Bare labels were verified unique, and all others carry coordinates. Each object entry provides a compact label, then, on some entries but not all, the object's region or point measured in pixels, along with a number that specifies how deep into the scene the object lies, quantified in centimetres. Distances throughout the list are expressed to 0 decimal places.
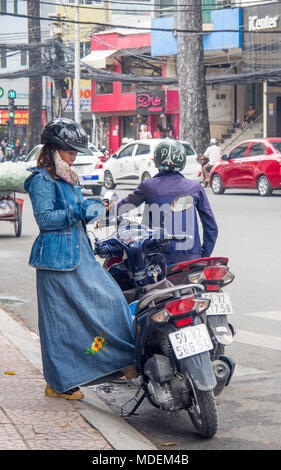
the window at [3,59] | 6148
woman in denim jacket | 523
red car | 2342
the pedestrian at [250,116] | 3749
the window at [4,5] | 5975
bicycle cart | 1466
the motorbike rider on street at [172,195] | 604
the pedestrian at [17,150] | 4842
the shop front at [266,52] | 3319
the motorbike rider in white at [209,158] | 2878
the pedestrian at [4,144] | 4495
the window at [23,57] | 6088
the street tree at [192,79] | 3077
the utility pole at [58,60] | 4031
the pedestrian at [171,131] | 4006
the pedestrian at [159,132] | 4219
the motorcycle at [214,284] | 571
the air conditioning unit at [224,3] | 3581
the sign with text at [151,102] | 4138
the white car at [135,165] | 2611
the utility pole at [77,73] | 3709
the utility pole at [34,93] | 4288
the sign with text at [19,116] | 6066
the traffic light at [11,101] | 3838
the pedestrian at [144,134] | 3638
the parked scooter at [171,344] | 488
